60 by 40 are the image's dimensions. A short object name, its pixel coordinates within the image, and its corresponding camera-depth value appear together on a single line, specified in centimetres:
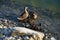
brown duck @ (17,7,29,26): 1259
